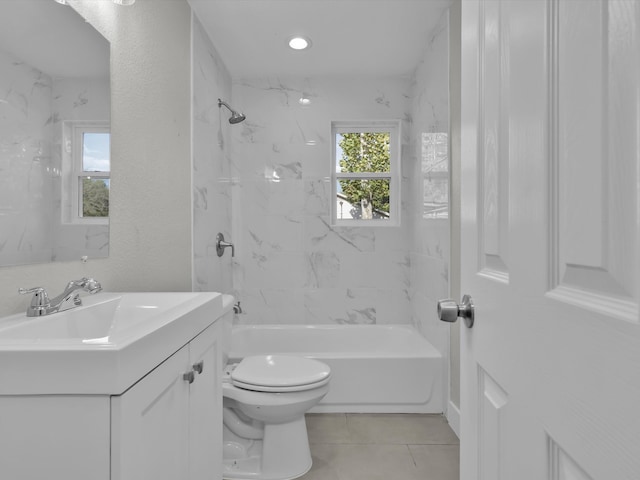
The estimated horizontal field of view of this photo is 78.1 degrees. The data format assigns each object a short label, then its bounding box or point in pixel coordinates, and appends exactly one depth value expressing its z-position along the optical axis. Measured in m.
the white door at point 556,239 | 0.36
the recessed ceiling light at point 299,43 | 2.76
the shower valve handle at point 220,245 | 2.87
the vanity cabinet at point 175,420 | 0.73
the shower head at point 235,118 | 2.91
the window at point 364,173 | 3.47
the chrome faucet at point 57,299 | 1.06
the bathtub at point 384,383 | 2.55
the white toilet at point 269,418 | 1.86
